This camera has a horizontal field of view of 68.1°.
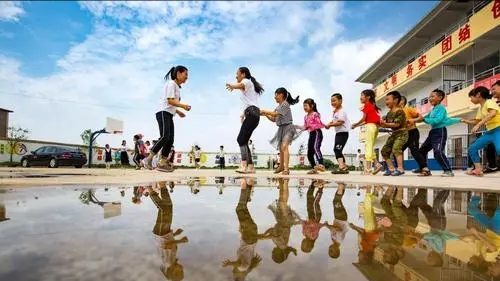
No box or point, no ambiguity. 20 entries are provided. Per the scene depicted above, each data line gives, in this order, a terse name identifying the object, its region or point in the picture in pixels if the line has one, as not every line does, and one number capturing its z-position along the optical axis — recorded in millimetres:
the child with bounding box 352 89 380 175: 7234
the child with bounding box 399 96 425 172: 7148
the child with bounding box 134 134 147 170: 16003
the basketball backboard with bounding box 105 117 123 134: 29384
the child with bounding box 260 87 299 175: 6945
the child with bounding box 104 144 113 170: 20202
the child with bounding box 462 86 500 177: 6223
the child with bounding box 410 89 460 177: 6859
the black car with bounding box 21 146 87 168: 19656
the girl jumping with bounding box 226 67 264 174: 6316
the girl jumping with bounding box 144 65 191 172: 6344
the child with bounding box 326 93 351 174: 7590
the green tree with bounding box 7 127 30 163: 25198
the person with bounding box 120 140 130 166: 19788
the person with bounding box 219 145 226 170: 21444
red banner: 14836
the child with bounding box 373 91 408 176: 6863
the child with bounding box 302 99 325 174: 7664
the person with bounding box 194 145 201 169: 20827
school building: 16281
